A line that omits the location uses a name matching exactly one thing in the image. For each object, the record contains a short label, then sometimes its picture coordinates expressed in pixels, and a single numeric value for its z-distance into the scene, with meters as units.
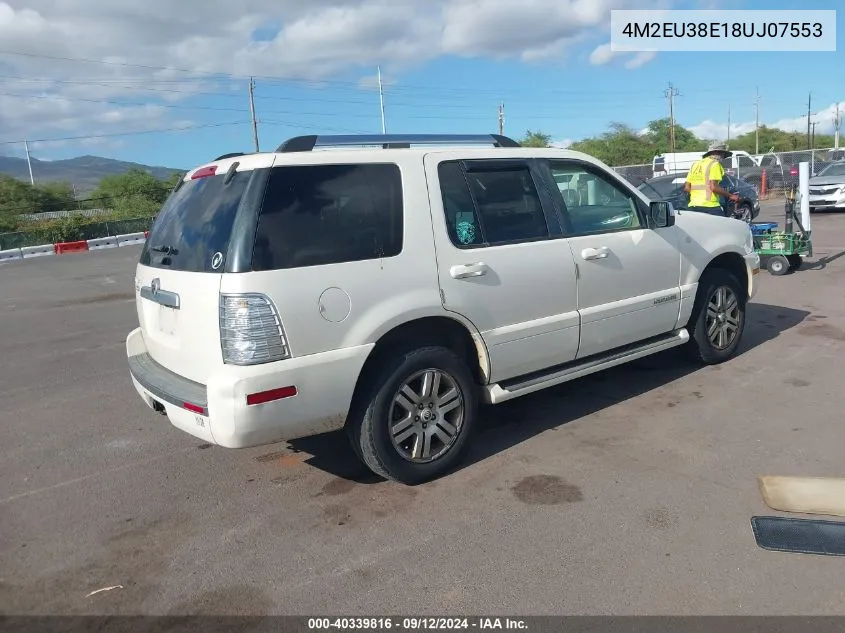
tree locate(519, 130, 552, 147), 75.25
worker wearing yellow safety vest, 9.27
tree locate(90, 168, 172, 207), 49.75
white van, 29.87
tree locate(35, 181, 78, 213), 49.79
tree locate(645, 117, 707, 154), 77.69
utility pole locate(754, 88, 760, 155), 88.39
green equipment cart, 9.99
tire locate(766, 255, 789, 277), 10.11
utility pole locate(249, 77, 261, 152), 51.71
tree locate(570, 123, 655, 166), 71.62
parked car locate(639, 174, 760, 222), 16.44
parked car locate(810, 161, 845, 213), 18.59
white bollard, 10.50
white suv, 3.42
